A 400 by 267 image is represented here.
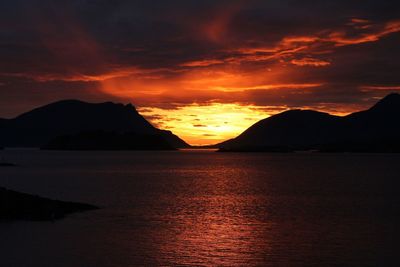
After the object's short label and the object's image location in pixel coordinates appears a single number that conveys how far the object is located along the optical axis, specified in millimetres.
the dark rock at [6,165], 174750
